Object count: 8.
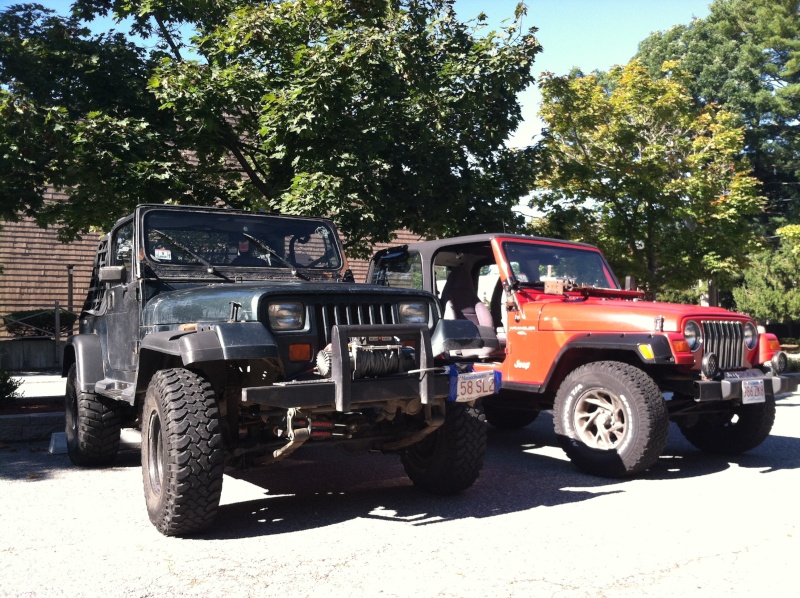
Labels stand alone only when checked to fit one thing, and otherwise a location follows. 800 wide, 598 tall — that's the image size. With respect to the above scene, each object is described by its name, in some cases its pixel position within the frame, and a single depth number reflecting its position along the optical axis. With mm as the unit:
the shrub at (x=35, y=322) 17125
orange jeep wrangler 6336
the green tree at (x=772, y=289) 24844
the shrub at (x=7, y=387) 9664
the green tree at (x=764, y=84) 35562
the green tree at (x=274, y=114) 9219
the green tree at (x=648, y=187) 15367
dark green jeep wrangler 4504
